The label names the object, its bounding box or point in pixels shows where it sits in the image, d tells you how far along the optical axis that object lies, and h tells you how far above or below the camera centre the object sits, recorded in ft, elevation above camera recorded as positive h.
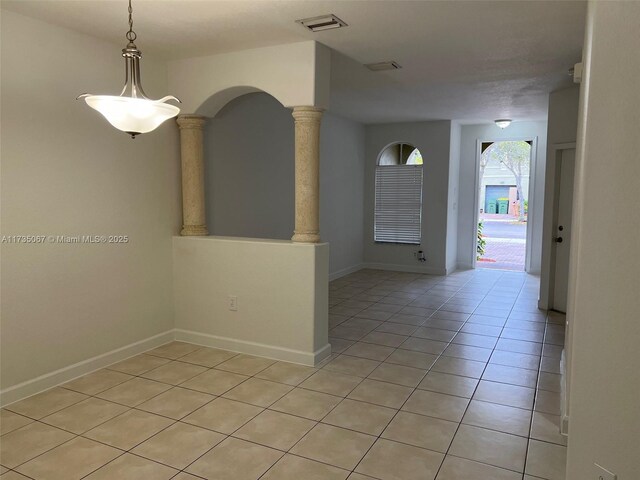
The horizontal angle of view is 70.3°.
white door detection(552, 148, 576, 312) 17.21 -1.00
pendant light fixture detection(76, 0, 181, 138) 6.78 +1.38
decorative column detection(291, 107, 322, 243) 12.19 +0.61
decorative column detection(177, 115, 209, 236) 13.88 +0.71
